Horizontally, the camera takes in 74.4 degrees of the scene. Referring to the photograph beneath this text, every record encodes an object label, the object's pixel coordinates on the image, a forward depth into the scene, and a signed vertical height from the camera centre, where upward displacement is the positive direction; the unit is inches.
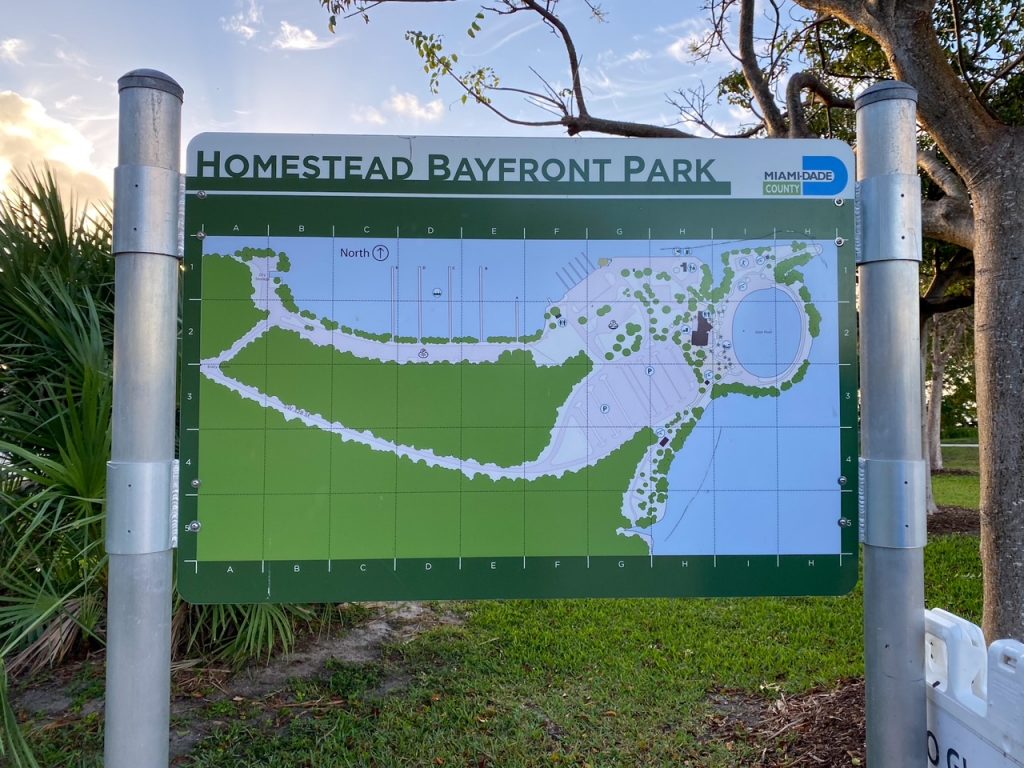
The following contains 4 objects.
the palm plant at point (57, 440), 137.8 -5.6
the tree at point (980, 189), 117.0 +44.4
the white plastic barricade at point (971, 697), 56.5 -26.4
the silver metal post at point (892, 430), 71.8 -1.7
